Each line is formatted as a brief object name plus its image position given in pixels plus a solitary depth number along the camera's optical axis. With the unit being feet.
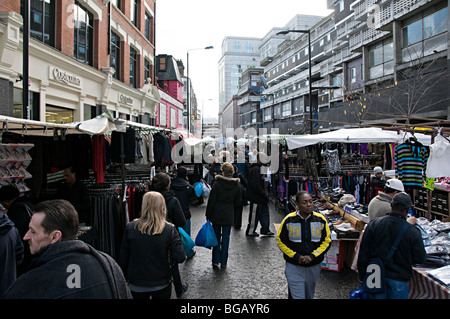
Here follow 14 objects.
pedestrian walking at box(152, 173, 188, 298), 15.99
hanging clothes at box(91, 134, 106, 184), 21.22
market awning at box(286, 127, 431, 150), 30.78
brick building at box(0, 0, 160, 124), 32.07
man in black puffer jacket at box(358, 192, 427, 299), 12.03
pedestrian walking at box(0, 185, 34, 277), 13.34
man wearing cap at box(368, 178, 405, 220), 16.75
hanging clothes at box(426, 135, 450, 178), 18.84
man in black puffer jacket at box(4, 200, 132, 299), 5.94
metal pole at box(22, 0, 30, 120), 23.81
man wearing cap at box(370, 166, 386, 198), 28.76
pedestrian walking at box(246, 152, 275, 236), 27.48
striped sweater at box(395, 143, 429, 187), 21.17
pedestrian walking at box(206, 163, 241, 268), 20.22
